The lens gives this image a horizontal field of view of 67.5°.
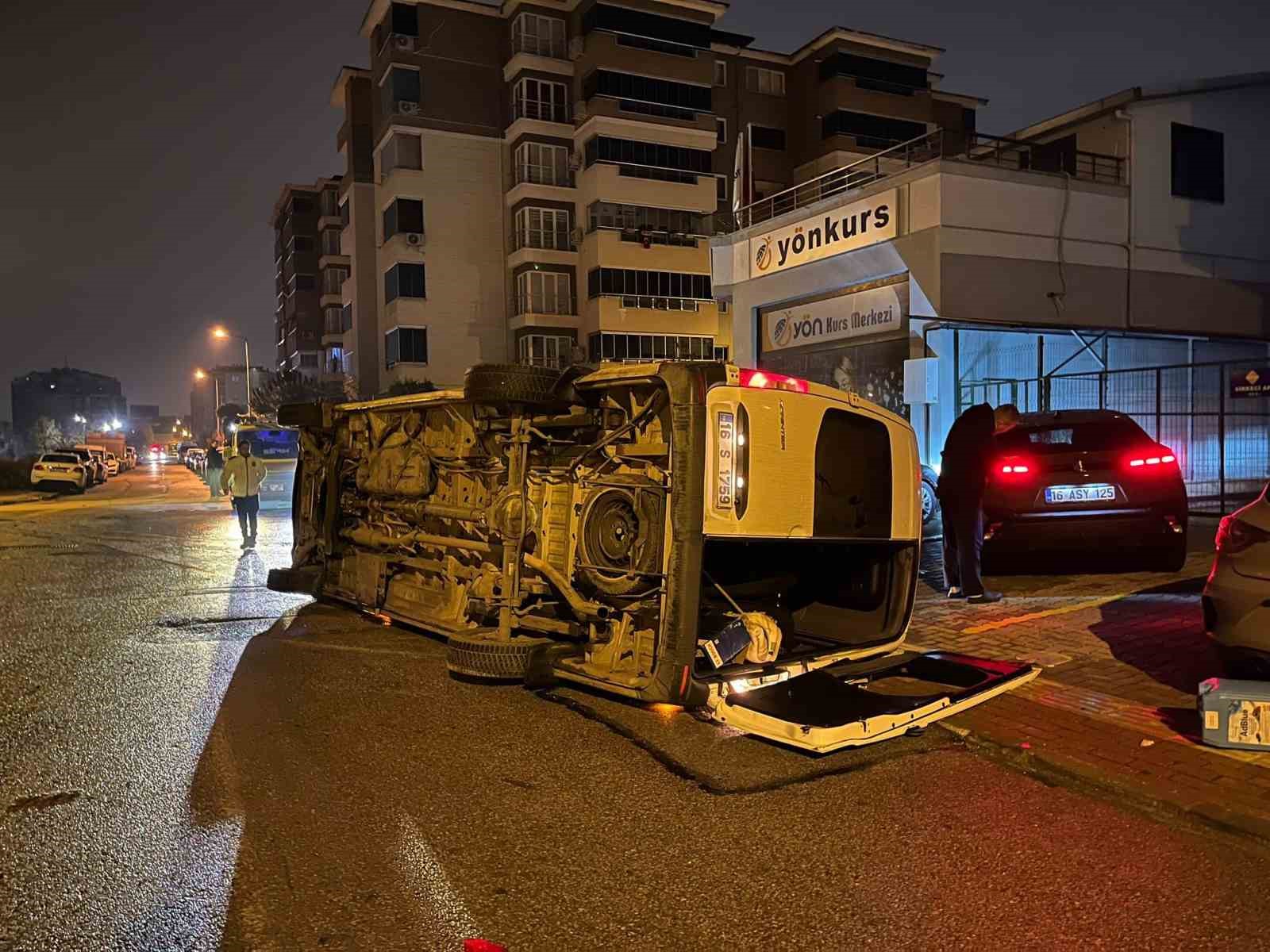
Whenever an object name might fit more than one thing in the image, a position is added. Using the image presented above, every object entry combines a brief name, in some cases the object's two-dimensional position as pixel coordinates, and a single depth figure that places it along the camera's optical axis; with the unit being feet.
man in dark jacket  26.63
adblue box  14.79
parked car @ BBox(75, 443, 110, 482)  126.62
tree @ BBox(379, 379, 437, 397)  142.82
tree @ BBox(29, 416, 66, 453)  340.18
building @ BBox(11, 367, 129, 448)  460.96
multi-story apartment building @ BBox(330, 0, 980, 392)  149.28
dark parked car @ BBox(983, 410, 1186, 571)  27.89
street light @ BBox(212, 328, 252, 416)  159.74
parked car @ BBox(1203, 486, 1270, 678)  15.12
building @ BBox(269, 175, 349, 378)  240.32
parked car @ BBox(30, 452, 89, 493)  105.09
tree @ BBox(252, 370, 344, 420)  186.80
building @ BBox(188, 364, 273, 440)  468.34
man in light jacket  45.60
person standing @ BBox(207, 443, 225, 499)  83.46
